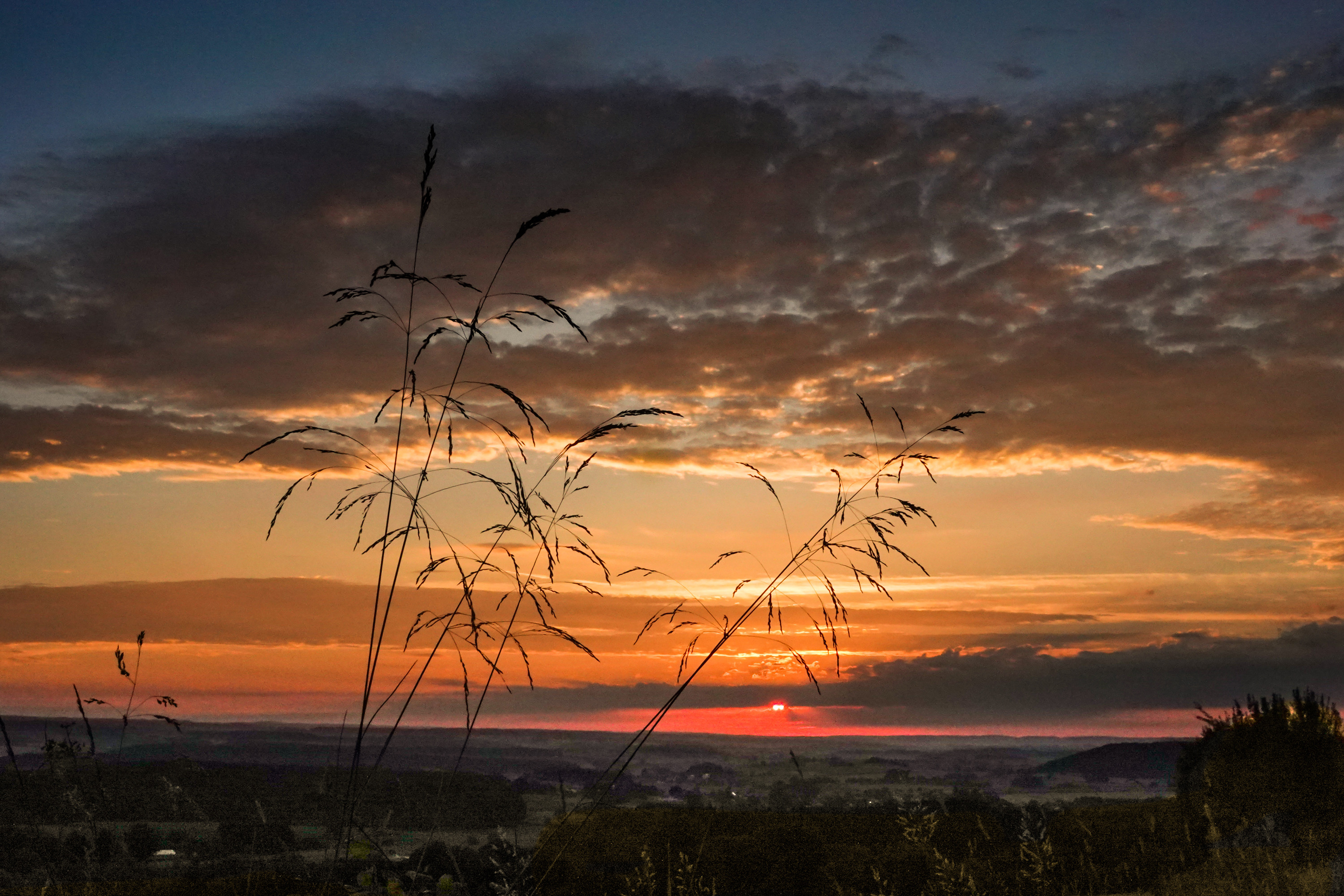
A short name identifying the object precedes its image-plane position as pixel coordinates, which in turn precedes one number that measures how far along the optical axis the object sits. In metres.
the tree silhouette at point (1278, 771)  8.72
